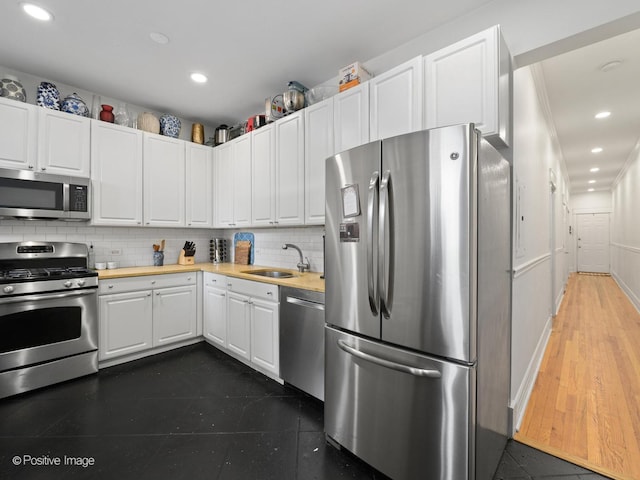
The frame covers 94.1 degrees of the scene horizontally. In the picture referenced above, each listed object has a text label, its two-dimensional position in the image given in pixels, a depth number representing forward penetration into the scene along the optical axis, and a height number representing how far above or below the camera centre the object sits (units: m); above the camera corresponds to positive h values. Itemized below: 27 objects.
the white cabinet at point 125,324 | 2.77 -0.80
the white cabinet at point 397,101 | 1.95 +0.97
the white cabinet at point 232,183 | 3.43 +0.71
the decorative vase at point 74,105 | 2.88 +1.33
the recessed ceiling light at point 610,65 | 2.60 +1.56
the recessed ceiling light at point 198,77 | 2.81 +1.58
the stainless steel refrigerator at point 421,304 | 1.25 -0.30
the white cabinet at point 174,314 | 3.09 -0.78
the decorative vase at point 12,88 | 2.59 +1.35
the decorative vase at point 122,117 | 3.26 +1.36
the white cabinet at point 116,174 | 3.00 +0.71
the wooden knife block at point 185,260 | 3.73 -0.23
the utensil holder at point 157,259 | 3.59 -0.21
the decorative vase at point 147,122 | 3.40 +1.37
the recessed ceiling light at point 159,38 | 2.24 +1.56
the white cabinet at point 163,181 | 3.34 +0.71
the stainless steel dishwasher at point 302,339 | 2.13 -0.74
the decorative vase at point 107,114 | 3.10 +1.33
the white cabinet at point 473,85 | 1.62 +0.91
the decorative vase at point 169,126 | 3.54 +1.39
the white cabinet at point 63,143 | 2.70 +0.93
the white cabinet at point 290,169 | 2.79 +0.70
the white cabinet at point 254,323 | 2.50 -0.75
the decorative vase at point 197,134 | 3.83 +1.40
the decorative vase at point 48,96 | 2.76 +1.36
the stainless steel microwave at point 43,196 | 2.54 +0.42
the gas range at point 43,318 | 2.32 -0.64
